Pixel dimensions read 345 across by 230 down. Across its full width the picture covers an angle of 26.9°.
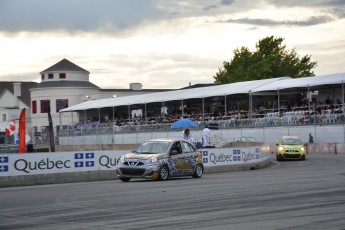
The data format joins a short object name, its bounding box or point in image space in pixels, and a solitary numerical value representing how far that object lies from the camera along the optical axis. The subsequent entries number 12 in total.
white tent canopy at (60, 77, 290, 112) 58.47
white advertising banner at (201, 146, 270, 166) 32.69
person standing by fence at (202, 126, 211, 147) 39.59
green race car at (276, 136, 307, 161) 41.66
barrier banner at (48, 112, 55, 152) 45.12
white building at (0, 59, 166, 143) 95.94
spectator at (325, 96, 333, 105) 50.59
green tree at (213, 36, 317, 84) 106.94
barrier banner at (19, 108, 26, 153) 39.84
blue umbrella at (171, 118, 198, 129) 50.69
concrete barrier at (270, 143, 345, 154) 47.22
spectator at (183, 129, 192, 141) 35.42
